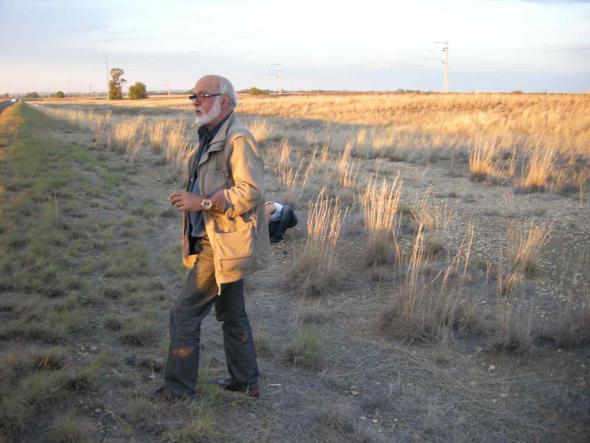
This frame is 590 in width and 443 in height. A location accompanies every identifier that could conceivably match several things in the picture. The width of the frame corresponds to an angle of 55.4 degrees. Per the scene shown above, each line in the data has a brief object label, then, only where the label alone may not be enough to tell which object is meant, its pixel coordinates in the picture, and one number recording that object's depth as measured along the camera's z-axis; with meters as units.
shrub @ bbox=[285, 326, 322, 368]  3.97
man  2.94
